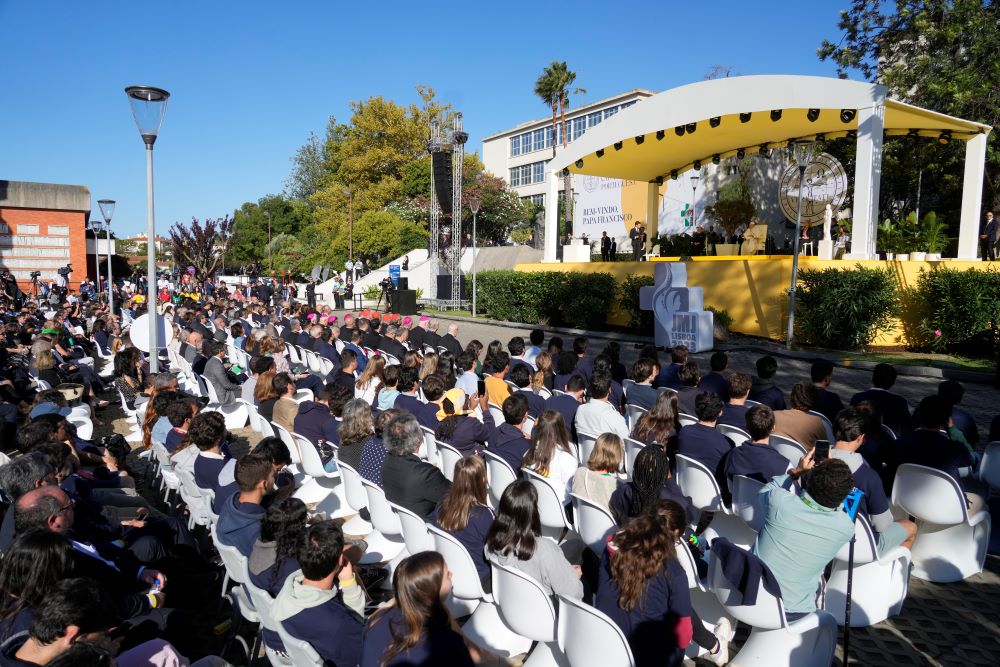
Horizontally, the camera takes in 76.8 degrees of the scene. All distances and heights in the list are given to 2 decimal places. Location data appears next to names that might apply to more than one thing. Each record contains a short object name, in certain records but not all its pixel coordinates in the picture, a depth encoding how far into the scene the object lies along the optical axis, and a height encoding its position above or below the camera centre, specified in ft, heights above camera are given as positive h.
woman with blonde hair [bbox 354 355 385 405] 23.20 -3.44
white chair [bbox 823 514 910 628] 12.11 -5.75
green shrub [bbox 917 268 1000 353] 37.04 -0.94
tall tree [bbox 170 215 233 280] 126.11 +8.12
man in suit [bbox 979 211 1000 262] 43.29 +3.80
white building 156.76 +41.11
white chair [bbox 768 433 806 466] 14.44 -3.65
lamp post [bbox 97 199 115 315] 52.29 +6.34
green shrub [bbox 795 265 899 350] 39.81 -0.93
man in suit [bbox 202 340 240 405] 26.18 -3.89
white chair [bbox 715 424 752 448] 15.87 -3.65
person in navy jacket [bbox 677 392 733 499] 14.58 -3.49
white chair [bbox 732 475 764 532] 12.93 -4.40
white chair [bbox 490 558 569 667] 9.16 -4.80
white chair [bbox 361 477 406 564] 13.17 -5.42
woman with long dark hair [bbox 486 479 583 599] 9.96 -4.08
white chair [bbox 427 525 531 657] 10.68 -5.86
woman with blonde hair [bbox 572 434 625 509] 12.61 -3.68
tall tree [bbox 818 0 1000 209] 57.11 +23.51
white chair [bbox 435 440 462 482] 15.44 -4.22
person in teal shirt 9.97 -3.90
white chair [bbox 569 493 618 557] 11.48 -4.38
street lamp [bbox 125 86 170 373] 21.34 +5.11
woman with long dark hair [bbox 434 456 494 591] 11.24 -4.04
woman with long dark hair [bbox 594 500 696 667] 8.76 -4.26
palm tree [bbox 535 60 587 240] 147.33 +47.80
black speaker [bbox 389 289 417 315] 73.51 -1.73
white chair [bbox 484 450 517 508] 14.61 -4.39
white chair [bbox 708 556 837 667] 9.97 -5.62
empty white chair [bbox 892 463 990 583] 12.79 -5.34
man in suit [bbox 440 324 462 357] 31.01 -2.78
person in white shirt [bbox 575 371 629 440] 17.20 -3.43
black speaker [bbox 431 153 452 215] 81.68 +14.32
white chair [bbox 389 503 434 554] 11.44 -4.50
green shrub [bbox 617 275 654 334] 52.44 -1.32
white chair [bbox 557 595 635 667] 7.86 -4.53
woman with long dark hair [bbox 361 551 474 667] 7.31 -4.00
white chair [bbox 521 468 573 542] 13.10 -4.50
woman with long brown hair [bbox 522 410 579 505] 14.51 -3.83
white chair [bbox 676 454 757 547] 13.70 -4.63
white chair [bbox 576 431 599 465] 17.20 -4.28
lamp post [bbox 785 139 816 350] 40.91 +0.85
